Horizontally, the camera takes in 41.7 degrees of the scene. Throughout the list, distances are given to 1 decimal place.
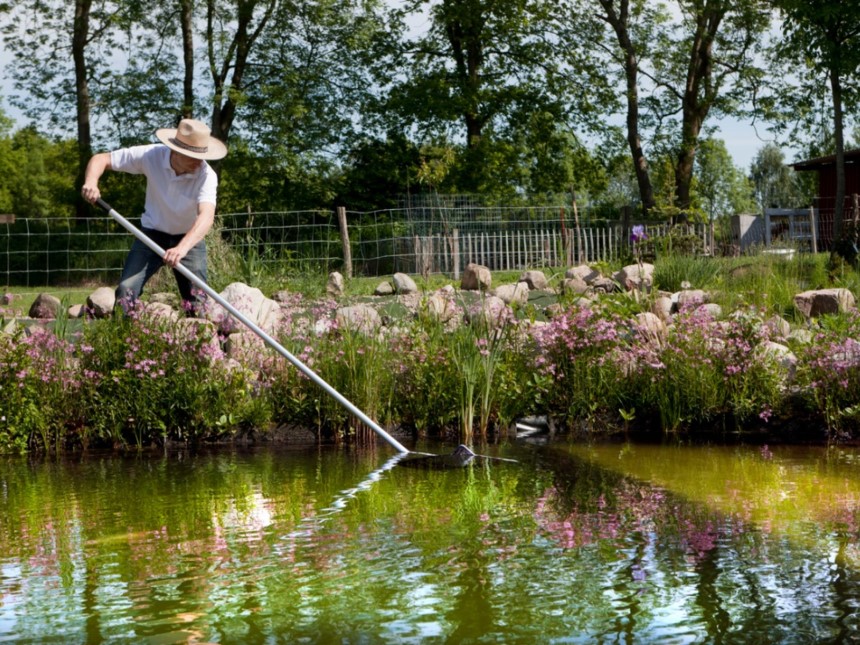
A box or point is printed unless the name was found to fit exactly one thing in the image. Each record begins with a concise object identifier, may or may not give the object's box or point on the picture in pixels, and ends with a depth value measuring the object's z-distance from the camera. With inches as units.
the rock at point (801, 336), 320.2
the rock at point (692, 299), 320.8
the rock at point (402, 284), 543.2
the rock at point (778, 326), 329.7
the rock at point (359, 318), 311.1
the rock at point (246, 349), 299.9
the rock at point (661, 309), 352.8
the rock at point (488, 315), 310.7
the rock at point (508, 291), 426.1
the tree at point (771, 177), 3088.1
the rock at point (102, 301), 456.8
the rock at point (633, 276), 477.7
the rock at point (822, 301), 397.1
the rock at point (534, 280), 561.9
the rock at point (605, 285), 481.5
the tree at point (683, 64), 1061.8
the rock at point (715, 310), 336.7
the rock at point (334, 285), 508.7
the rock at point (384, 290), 549.0
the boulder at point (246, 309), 306.0
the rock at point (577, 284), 454.2
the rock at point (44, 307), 504.9
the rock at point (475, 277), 558.3
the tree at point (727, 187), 2822.3
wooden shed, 1133.1
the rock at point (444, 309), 322.3
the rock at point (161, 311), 294.6
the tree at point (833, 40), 711.1
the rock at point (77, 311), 507.2
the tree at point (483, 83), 1048.8
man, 282.7
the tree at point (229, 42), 1023.0
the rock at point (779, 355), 295.4
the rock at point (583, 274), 541.6
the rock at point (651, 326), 311.0
